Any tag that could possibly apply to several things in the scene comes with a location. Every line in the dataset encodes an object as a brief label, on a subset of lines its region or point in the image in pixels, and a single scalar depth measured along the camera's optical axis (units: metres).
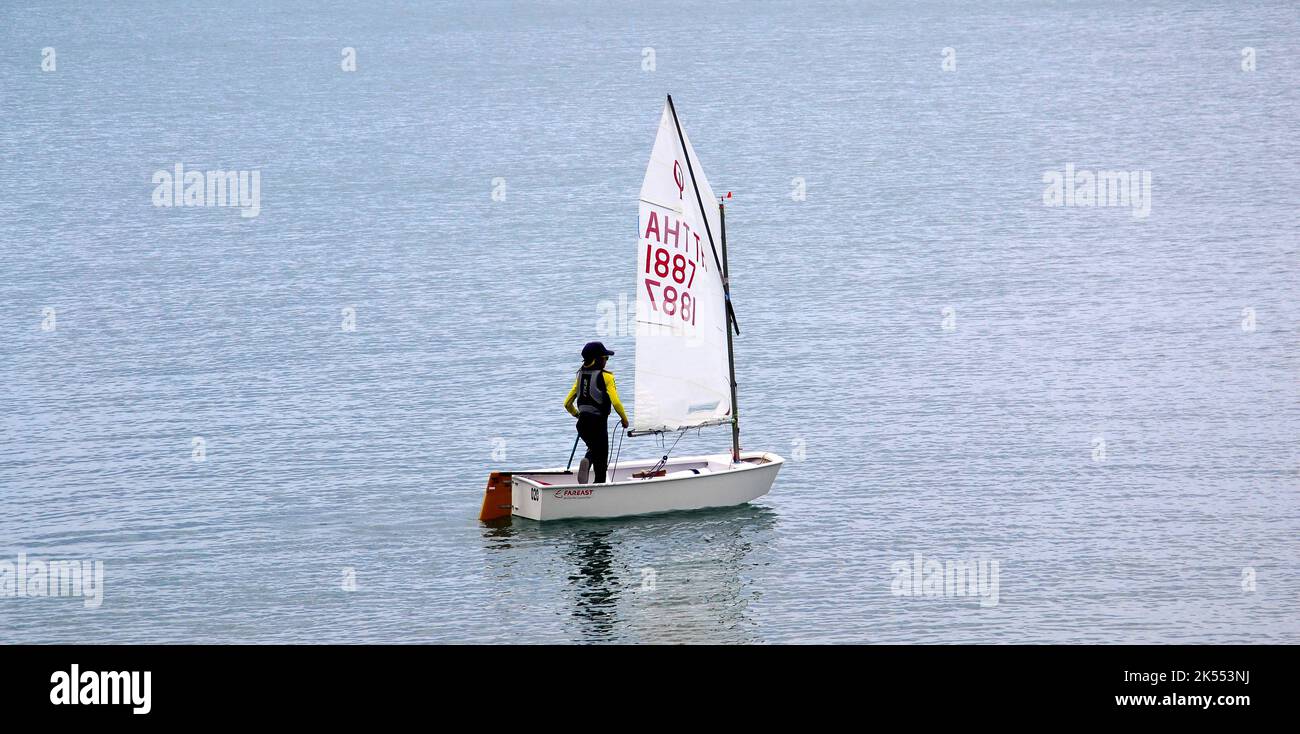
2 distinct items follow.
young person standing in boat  36.62
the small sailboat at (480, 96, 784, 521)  37.03
